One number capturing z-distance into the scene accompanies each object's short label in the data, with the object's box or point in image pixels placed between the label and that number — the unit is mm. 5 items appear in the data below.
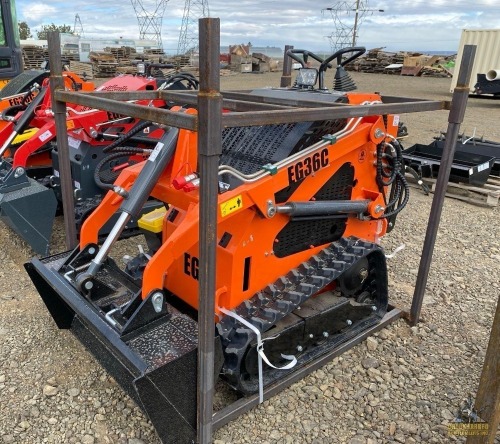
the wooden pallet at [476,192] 5715
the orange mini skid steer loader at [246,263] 2105
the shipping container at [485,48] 15211
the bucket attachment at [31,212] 3811
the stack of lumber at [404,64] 23125
